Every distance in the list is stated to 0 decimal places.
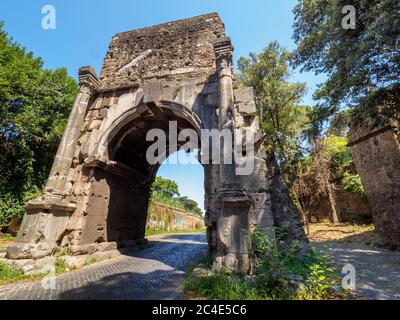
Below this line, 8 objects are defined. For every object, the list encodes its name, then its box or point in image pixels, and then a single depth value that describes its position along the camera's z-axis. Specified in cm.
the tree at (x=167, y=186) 3795
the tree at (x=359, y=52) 427
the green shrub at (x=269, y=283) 302
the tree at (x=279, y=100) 1362
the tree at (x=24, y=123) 1102
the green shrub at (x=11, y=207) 1112
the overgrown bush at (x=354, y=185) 1391
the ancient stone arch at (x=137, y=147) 463
